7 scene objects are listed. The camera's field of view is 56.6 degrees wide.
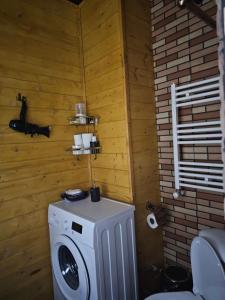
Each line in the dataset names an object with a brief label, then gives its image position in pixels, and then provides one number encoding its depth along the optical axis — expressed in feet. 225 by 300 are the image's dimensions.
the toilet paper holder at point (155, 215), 5.52
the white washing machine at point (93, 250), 4.34
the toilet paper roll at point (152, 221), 5.50
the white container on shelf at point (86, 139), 6.03
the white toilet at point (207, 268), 3.26
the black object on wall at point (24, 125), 5.11
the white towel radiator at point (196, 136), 4.69
